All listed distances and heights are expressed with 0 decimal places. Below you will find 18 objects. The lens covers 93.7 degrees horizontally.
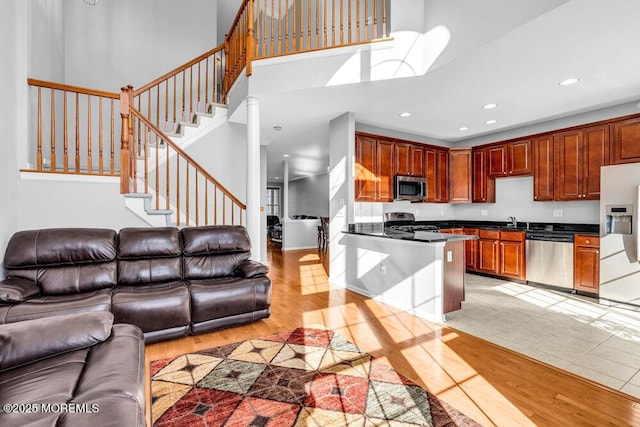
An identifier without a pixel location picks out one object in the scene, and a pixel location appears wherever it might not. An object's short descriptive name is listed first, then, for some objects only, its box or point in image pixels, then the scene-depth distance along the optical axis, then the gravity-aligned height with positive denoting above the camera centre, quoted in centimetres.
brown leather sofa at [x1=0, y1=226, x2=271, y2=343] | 246 -65
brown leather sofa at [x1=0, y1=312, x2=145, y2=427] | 97 -67
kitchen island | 317 -69
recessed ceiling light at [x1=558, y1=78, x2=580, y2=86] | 326 +144
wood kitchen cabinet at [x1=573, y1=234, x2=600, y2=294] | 391 -69
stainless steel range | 525 -18
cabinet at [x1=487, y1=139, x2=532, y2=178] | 500 +93
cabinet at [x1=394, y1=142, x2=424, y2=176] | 516 +93
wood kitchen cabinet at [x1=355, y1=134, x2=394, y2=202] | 468 +69
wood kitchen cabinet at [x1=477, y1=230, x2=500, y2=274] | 506 -68
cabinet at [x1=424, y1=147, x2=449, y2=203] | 562 +73
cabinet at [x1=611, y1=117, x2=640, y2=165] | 380 +91
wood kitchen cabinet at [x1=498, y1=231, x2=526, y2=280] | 473 -70
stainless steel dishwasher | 423 -68
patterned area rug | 168 -115
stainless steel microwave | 503 +42
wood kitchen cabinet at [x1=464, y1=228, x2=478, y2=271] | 538 -74
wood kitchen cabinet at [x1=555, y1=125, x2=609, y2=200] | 413 +73
